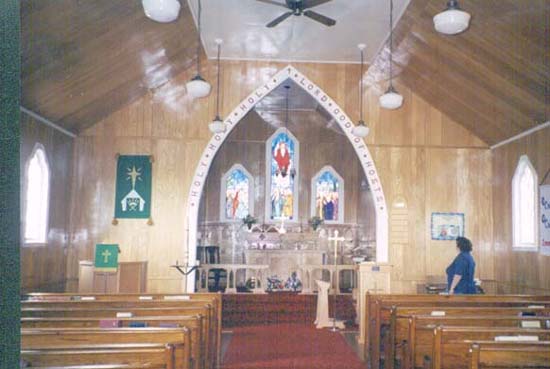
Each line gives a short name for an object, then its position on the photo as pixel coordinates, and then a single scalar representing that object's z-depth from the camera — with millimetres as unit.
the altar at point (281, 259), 14281
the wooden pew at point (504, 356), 3595
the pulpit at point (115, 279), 9633
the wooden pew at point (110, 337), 3971
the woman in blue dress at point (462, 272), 7316
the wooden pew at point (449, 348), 4188
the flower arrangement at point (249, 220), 15422
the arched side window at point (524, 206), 10094
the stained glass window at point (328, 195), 16469
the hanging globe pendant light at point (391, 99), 8523
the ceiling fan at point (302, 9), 7801
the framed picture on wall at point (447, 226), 11469
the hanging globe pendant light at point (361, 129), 10445
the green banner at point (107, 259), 9656
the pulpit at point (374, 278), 9234
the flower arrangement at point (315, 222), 15602
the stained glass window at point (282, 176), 16375
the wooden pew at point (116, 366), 2848
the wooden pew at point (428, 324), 4973
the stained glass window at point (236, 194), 16328
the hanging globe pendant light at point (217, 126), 9984
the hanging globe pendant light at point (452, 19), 5832
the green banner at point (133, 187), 11305
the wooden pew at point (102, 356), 3209
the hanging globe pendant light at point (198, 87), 8422
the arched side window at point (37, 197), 9391
